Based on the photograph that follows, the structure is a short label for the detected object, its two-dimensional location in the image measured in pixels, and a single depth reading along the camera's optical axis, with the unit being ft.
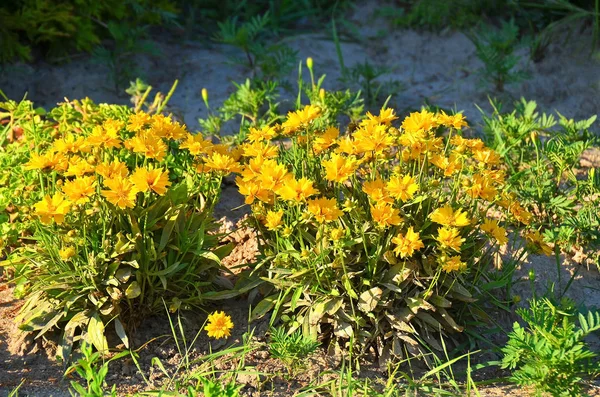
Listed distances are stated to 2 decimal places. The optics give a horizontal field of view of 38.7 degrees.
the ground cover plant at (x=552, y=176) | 11.51
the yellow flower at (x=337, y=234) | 8.92
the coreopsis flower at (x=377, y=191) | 9.01
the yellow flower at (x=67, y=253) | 8.98
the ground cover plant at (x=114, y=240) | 9.03
